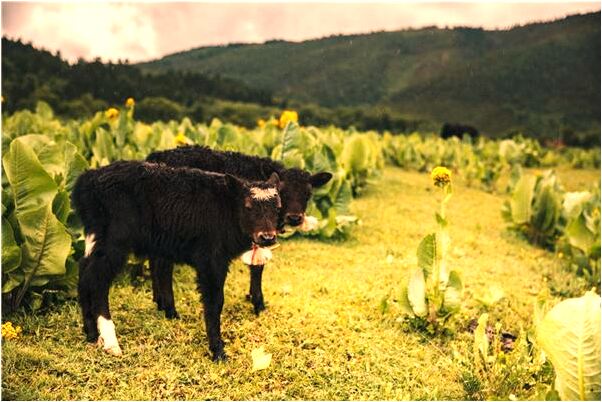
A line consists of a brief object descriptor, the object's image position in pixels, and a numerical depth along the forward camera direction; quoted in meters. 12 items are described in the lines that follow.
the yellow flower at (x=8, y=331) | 3.49
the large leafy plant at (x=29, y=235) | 4.04
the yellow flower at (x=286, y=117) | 8.70
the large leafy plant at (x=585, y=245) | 6.54
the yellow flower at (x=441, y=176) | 3.93
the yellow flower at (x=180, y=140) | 7.51
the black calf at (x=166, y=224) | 3.85
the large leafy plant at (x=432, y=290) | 4.40
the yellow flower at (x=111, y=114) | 9.20
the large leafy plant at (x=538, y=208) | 7.94
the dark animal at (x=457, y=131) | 26.08
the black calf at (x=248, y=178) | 4.49
